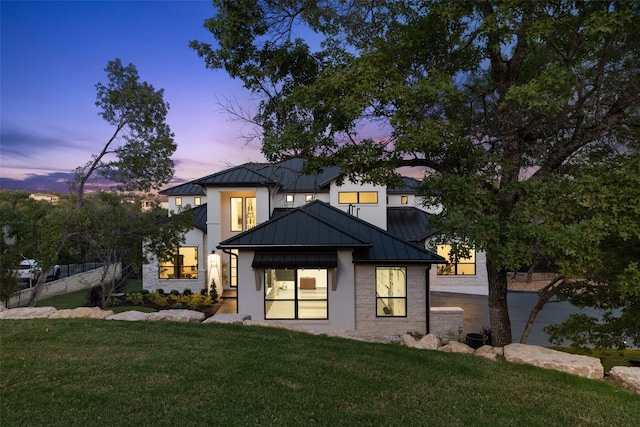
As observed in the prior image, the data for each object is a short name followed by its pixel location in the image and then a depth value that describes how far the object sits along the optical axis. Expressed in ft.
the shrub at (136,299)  49.98
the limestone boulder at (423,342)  21.06
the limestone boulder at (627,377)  15.01
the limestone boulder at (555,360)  16.27
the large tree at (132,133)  38.34
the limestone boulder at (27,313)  25.16
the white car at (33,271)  32.43
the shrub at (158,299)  49.37
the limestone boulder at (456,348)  20.29
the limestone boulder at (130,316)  25.50
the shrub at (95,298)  49.08
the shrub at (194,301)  48.24
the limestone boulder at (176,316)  25.84
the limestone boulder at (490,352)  18.76
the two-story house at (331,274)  35.45
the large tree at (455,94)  16.33
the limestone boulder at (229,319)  25.59
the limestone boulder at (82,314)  25.58
